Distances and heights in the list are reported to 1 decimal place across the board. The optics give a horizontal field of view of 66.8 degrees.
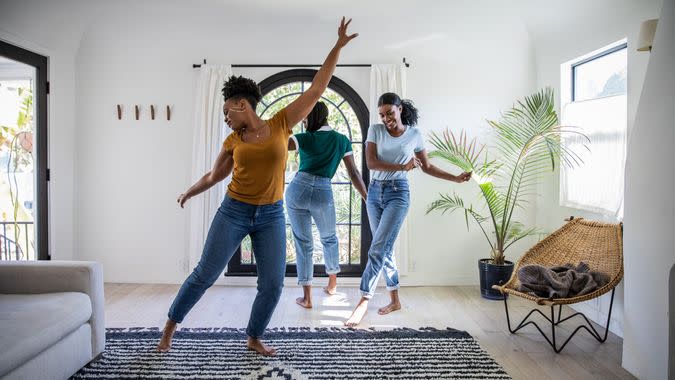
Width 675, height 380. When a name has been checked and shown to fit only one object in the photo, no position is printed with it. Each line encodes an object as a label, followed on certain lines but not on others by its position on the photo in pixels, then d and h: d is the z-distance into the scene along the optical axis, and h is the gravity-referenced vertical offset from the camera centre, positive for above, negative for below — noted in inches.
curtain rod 177.5 +41.4
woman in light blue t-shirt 132.6 +1.6
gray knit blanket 114.5 -22.6
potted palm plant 156.3 +6.0
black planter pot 162.1 -29.9
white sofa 81.2 -23.4
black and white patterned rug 100.7 -37.0
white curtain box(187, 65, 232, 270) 175.5 +15.7
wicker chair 115.6 -18.6
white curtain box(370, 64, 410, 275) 175.0 +33.2
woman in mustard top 98.6 -1.5
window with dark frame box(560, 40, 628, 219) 131.6 +15.3
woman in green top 140.5 +0.4
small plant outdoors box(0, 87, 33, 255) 169.5 +13.6
